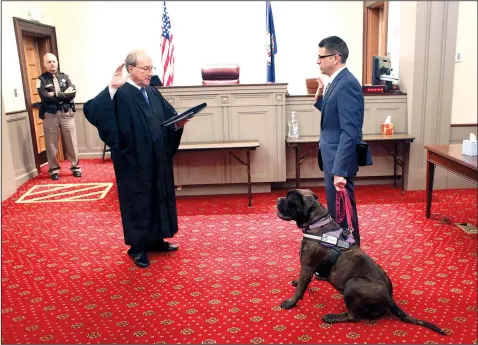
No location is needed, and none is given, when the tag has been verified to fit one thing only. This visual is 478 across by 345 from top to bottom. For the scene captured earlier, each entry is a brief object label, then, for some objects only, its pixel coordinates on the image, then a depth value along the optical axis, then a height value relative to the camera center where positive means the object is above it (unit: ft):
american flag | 18.27 +1.50
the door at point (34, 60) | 20.83 +1.81
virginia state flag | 17.52 +1.42
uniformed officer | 20.16 -0.89
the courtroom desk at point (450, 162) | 10.81 -2.36
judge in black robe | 9.75 -1.42
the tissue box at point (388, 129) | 16.96 -1.95
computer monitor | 17.48 +0.56
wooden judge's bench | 16.67 -1.88
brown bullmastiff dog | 7.45 -3.36
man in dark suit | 8.46 -0.66
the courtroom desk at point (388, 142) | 16.26 -2.54
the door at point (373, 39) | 22.54 +2.20
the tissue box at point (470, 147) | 11.53 -1.92
